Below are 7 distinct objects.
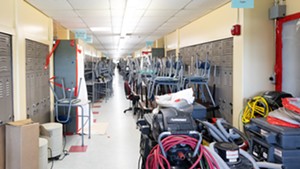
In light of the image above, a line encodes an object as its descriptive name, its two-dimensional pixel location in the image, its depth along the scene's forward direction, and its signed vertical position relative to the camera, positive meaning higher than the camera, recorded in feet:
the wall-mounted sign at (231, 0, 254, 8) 11.41 +3.11
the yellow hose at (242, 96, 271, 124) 11.66 -1.53
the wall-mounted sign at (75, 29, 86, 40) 24.04 +3.84
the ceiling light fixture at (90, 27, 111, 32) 25.99 +4.78
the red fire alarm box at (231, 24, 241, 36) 13.52 +2.37
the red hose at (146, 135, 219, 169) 5.15 -1.56
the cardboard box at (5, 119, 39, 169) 9.55 -2.58
